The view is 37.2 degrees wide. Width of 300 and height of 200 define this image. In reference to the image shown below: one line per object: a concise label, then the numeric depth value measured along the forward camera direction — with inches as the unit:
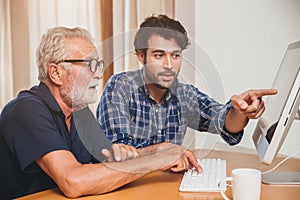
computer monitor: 42.5
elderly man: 47.0
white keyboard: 47.8
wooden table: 45.9
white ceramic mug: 41.4
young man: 51.0
